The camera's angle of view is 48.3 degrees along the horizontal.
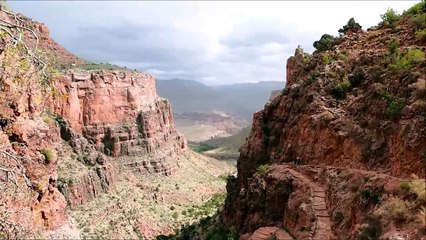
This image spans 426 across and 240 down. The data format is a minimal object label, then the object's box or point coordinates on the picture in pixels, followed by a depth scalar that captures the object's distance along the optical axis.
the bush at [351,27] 35.88
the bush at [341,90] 26.98
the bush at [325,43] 35.06
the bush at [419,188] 14.44
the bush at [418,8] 26.38
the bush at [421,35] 22.85
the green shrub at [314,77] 29.81
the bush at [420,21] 24.01
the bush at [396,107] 20.14
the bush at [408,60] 20.72
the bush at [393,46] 24.22
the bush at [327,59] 30.68
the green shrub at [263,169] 29.17
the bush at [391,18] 29.14
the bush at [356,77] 26.38
